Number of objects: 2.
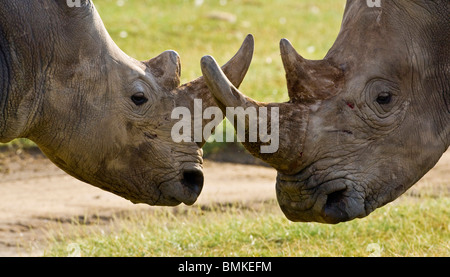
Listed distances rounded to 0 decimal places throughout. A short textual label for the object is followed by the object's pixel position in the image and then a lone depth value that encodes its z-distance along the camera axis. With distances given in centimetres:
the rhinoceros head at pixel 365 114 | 1178
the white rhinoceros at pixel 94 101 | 1188
